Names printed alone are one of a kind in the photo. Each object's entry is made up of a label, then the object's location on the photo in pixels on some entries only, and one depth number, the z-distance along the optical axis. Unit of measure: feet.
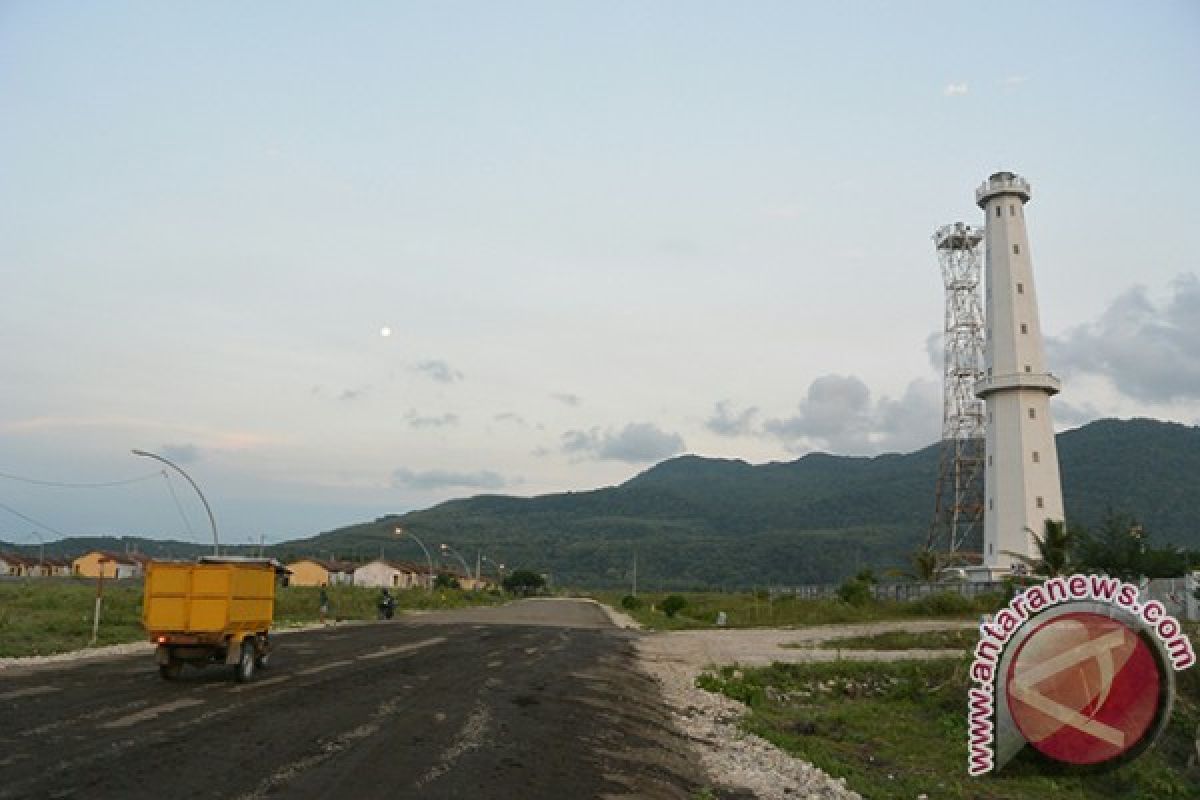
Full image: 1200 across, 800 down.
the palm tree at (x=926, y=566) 229.86
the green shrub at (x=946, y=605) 187.52
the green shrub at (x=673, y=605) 228.84
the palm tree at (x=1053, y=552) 161.27
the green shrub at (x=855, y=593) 209.46
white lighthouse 199.11
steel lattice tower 267.59
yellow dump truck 64.39
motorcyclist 192.65
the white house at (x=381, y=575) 439.22
